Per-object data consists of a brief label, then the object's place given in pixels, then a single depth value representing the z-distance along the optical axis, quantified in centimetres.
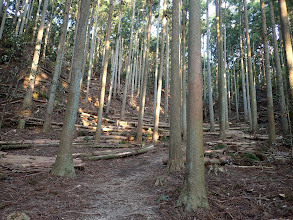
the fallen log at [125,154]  754
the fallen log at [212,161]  595
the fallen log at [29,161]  518
